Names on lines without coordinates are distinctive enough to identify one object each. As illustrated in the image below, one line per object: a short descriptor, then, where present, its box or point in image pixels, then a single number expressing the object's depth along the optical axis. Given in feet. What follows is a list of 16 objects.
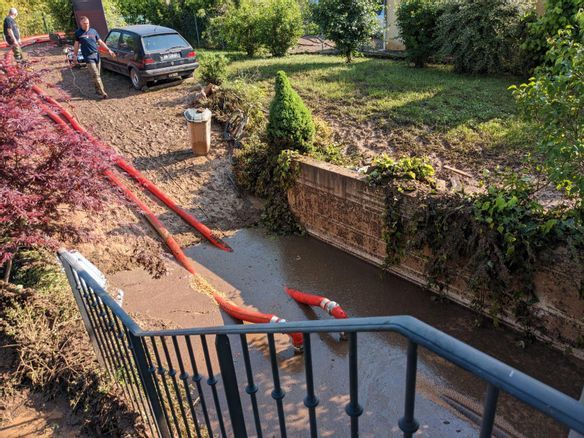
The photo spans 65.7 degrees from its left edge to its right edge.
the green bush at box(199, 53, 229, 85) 42.86
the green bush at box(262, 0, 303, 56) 57.77
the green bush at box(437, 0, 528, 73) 40.93
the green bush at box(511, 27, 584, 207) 14.05
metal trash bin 32.91
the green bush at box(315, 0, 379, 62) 50.08
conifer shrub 28.84
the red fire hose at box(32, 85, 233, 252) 27.61
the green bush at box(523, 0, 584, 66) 18.86
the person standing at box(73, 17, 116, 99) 39.34
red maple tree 15.24
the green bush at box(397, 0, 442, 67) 47.47
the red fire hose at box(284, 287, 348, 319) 20.68
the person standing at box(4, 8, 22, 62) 45.06
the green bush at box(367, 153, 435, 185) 22.89
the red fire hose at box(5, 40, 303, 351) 19.16
